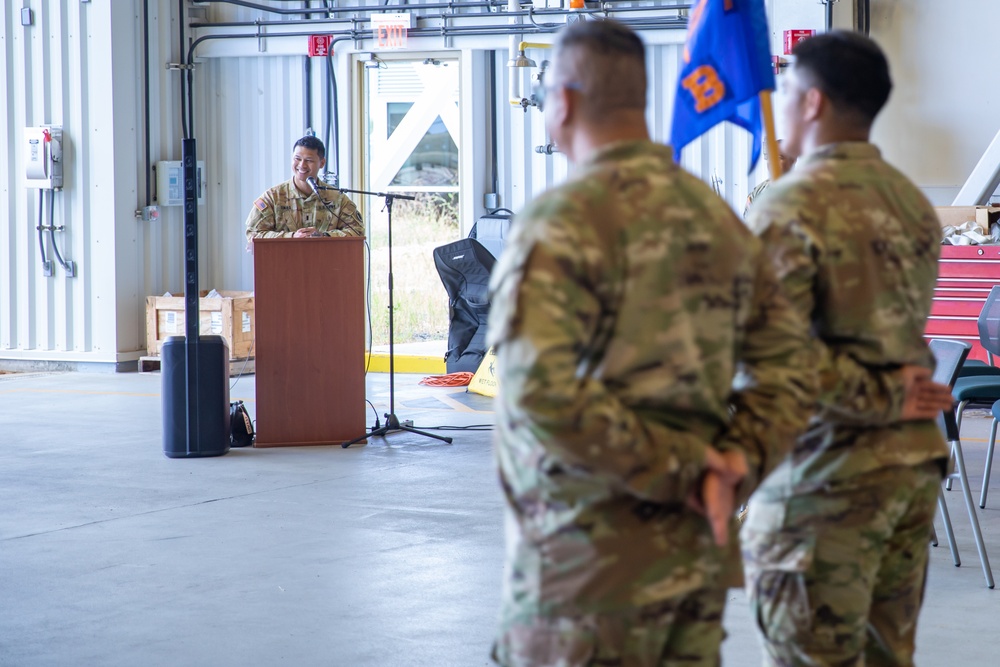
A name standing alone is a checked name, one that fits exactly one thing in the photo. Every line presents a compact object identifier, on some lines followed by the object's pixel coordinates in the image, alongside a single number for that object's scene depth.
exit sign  21.55
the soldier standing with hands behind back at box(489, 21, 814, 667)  3.16
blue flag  5.32
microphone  14.64
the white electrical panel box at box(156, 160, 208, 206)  22.45
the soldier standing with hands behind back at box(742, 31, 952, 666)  4.17
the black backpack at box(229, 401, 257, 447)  14.61
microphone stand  14.58
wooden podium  14.27
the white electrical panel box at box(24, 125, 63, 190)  21.59
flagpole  5.41
